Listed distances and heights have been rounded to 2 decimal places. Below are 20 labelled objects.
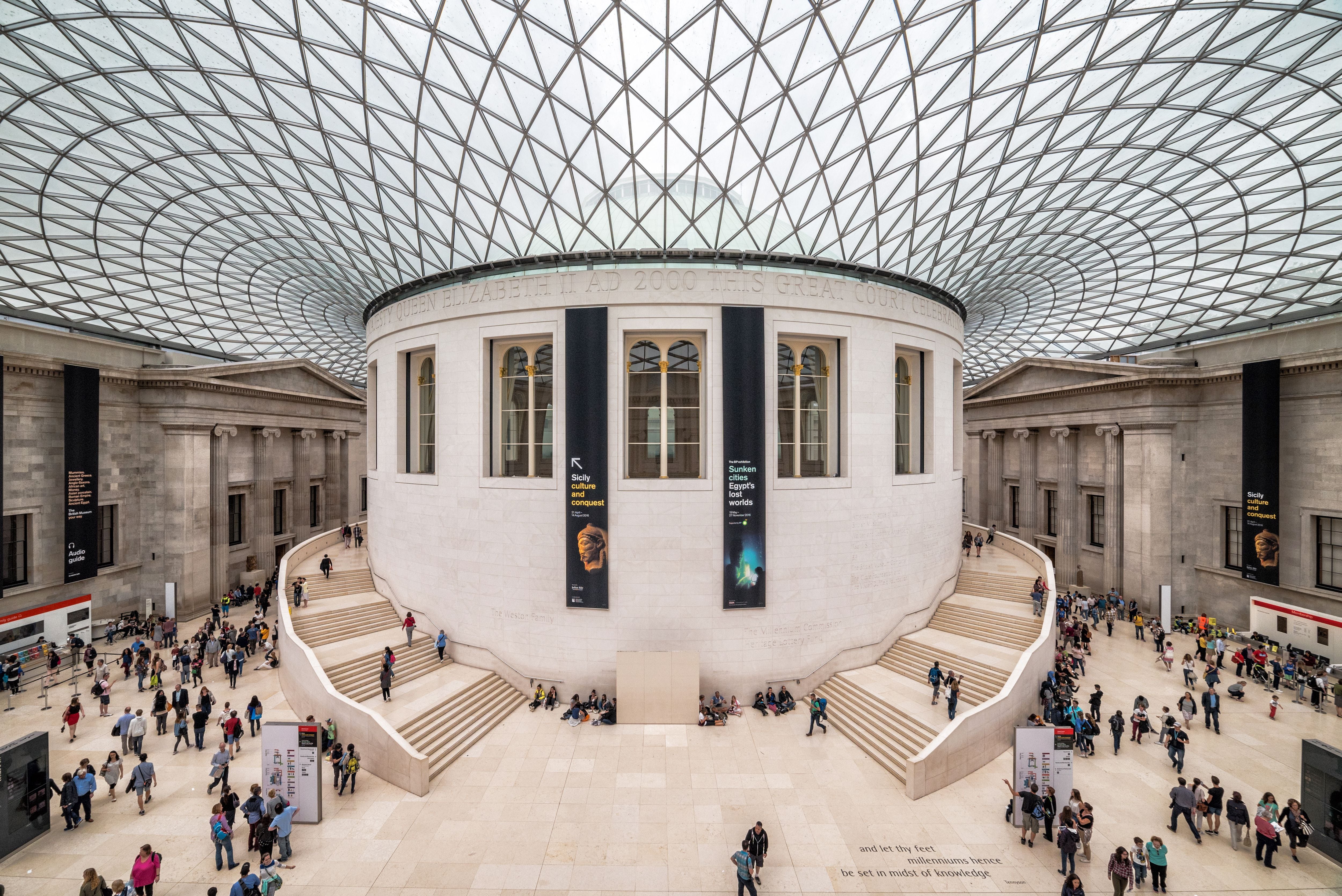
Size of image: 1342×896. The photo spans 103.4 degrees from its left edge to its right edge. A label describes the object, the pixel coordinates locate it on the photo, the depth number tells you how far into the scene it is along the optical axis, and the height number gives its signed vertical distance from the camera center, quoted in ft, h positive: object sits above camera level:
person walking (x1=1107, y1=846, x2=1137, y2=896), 33.94 -27.22
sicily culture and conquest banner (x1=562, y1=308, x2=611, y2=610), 63.41 -1.93
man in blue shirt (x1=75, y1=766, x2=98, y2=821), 41.39 -26.21
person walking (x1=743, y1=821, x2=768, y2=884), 35.53 -26.57
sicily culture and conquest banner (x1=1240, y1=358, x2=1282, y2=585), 80.23 -2.94
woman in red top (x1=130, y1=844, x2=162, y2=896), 32.76 -26.30
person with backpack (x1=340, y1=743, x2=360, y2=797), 45.62 -27.38
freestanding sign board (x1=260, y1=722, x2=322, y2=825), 42.01 -25.27
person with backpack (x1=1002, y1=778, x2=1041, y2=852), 39.96 -27.45
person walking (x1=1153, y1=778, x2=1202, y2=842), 40.81 -27.39
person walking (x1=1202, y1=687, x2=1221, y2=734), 55.31 -27.14
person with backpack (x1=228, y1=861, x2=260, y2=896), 30.40 -25.63
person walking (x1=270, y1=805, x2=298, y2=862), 38.06 -27.41
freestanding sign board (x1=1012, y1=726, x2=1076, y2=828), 43.09 -25.24
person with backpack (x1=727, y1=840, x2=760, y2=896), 33.58 -26.78
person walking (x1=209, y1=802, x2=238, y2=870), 36.58 -26.71
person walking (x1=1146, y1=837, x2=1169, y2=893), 35.12 -27.27
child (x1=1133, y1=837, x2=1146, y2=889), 35.76 -27.96
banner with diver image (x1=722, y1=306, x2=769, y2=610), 63.36 -3.55
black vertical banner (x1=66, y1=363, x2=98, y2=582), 79.66 -3.71
